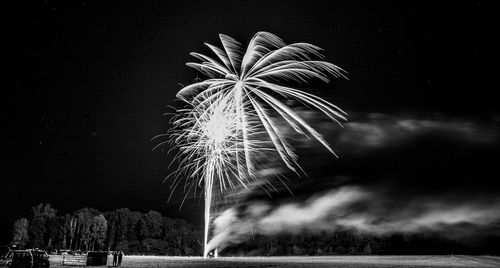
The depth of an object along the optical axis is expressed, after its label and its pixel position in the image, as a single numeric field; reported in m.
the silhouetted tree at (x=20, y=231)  110.69
